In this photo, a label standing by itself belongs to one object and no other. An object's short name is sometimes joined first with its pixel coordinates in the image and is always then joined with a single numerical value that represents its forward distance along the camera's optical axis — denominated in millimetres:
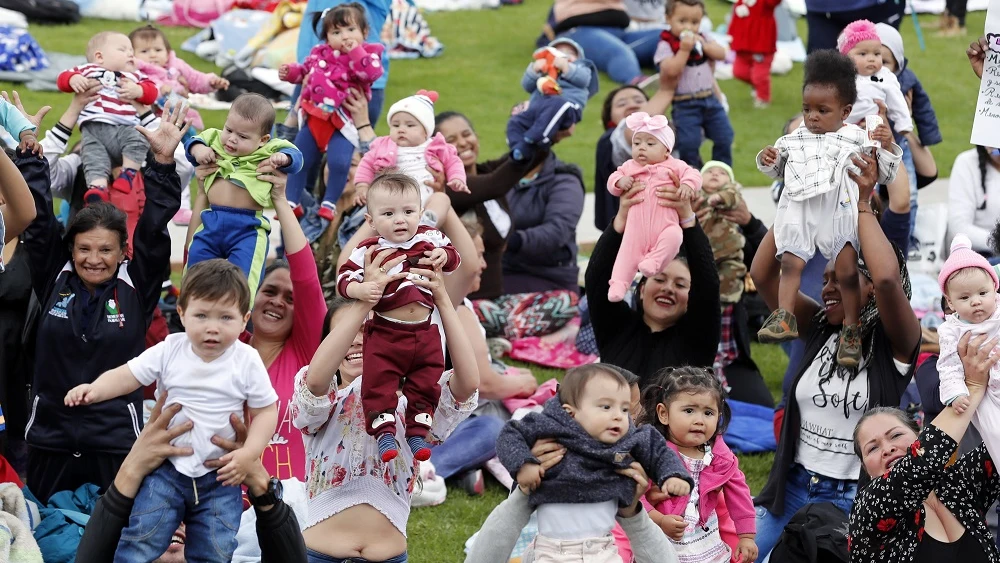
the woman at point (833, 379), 10602
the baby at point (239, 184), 10922
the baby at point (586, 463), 7988
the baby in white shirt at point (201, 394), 8195
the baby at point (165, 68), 15961
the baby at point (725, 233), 14711
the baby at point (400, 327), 8914
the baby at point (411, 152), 12344
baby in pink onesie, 10953
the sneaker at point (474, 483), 13109
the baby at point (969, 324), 9016
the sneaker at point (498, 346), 16047
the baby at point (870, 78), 13719
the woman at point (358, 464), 8883
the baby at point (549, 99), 14578
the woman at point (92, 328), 10734
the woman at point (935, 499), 8961
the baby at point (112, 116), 13414
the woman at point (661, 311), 11117
